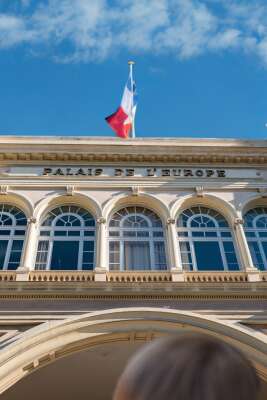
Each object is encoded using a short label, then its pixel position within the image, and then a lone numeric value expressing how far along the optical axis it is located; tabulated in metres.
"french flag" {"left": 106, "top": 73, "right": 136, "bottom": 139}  20.53
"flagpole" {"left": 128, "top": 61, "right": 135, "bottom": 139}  20.74
